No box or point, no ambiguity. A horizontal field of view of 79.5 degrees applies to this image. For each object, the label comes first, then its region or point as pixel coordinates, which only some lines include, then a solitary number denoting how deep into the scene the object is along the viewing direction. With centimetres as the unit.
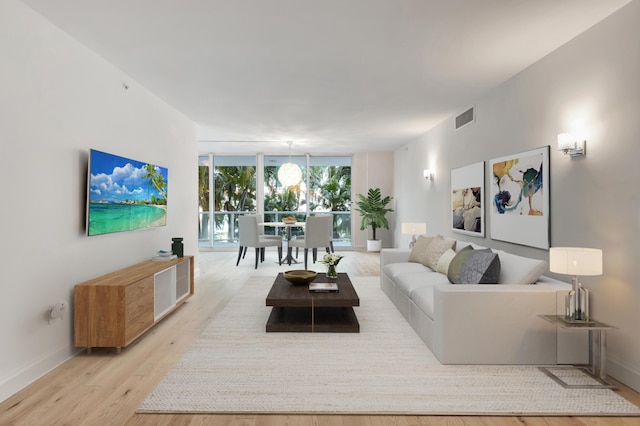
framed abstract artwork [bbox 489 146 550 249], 347
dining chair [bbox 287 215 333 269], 735
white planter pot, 957
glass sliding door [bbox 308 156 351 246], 1020
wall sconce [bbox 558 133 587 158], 297
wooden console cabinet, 309
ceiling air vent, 498
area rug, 231
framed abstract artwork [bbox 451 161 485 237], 473
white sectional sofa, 291
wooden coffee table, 369
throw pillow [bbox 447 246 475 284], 378
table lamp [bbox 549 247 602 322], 256
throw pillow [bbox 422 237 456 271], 466
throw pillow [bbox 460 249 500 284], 336
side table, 258
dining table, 770
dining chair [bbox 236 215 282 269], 737
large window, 991
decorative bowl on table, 420
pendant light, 812
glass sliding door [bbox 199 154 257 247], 991
